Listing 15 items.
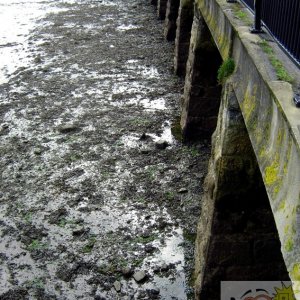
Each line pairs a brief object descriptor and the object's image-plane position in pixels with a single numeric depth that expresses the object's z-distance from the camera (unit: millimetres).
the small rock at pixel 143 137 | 10078
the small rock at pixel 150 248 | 6893
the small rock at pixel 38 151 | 9738
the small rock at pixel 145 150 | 9555
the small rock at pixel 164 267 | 6589
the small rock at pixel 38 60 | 15239
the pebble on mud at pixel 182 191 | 8211
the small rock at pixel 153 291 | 6219
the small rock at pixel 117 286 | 6254
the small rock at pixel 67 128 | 10630
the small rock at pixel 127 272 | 6457
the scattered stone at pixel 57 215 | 7662
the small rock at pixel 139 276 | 6369
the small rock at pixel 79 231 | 7316
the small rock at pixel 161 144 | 9680
